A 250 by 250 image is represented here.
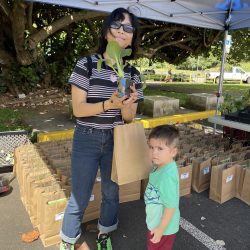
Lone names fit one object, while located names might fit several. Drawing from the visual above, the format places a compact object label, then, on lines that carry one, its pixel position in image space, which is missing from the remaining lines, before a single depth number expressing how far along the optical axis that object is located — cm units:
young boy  190
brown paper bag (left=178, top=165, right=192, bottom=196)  359
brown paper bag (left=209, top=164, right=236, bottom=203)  346
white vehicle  3025
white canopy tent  475
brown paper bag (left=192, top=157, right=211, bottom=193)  374
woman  199
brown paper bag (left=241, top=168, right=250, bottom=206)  349
